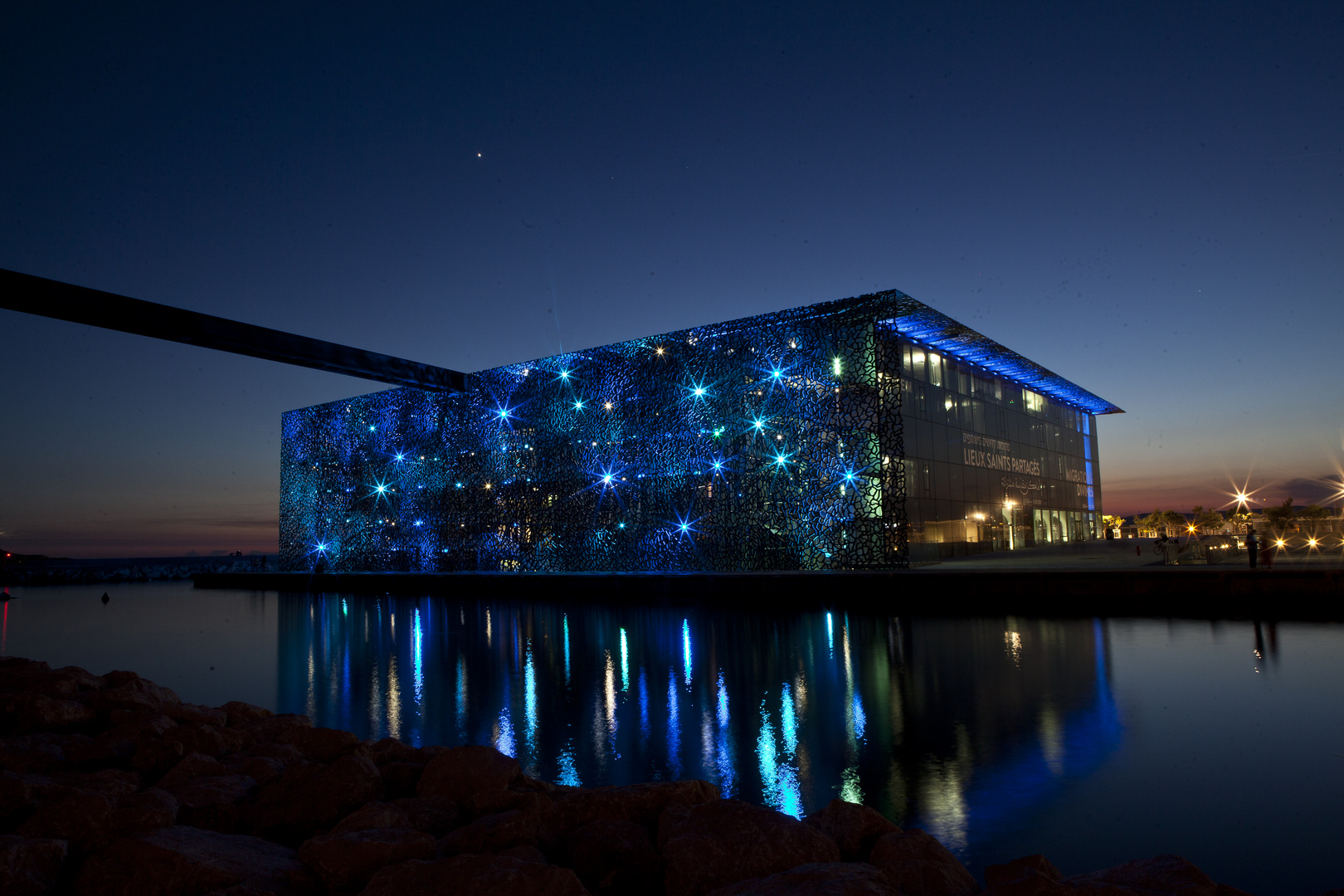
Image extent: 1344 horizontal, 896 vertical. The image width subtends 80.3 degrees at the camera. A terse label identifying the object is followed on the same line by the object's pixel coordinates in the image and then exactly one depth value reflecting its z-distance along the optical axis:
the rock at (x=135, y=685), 6.55
